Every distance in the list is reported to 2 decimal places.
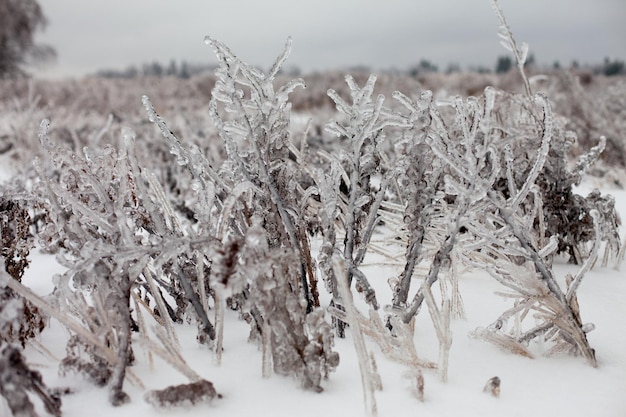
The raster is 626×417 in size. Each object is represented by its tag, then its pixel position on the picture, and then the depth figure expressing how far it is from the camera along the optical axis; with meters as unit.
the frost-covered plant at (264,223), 0.85
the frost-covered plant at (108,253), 0.90
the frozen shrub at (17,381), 0.74
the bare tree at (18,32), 24.25
